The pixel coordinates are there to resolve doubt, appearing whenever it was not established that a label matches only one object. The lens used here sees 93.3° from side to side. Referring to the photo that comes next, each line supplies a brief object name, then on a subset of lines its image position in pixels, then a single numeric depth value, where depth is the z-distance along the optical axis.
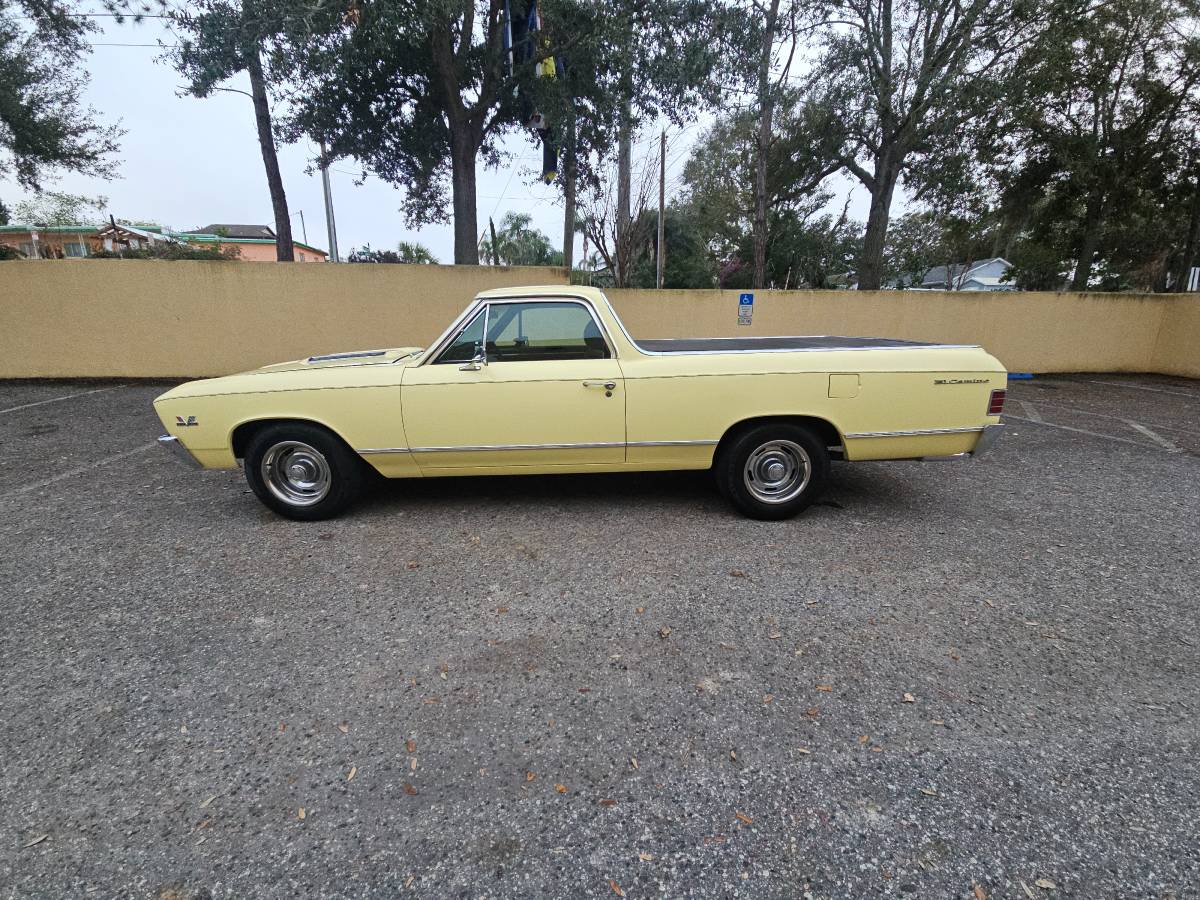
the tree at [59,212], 42.66
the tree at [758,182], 13.85
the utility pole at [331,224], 20.52
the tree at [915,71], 11.59
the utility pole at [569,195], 11.35
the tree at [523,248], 51.34
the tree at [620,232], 16.58
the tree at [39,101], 10.53
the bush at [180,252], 30.94
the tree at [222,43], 7.66
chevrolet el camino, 3.75
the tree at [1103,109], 12.04
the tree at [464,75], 8.23
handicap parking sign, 11.30
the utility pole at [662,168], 16.84
